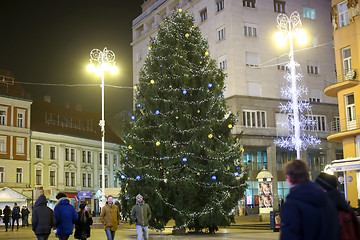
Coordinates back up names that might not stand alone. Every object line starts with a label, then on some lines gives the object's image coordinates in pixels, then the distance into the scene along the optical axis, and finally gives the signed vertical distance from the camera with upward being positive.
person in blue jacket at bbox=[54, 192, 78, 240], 13.09 -0.48
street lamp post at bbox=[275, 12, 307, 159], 30.14 +8.76
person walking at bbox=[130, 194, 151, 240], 17.17 -0.67
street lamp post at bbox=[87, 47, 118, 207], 35.41 +8.74
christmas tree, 23.95 +2.49
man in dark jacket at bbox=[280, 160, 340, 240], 5.08 -0.23
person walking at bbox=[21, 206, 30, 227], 42.65 -1.32
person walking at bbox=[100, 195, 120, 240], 16.53 -0.64
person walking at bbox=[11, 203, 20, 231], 38.45 -1.03
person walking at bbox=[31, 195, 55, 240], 12.68 -0.47
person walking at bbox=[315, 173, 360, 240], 5.50 -0.22
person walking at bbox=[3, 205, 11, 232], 36.81 -1.05
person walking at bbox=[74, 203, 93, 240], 15.62 -0.78
